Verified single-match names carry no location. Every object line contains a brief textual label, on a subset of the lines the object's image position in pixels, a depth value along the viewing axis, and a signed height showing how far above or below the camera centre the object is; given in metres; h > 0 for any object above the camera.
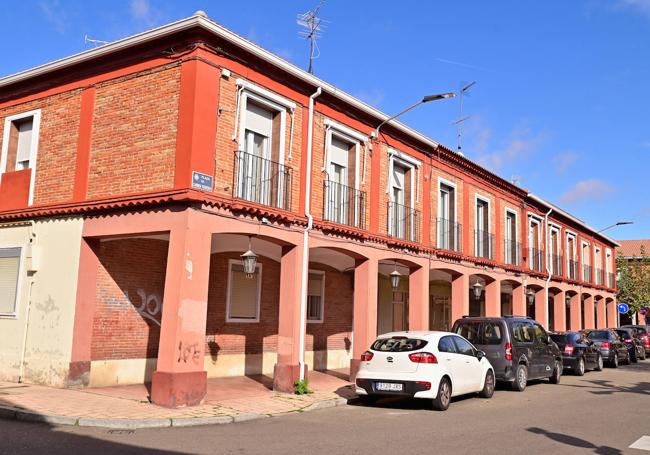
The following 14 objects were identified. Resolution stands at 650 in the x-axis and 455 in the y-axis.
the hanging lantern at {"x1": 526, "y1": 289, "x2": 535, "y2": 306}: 27.77 +1.15
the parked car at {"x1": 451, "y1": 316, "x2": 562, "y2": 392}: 15.16 -0.62
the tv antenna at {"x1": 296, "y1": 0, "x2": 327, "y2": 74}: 17.25 +8.23
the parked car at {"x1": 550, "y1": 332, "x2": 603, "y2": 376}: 20.00 -0.93
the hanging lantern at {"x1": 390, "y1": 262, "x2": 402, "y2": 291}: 17.12 +1.08
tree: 44.06 +3.11
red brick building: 11.90 +2.20
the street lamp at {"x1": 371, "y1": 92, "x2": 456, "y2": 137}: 14.61 +5.41
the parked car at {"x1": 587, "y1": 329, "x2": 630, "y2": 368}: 23.52 -0.86
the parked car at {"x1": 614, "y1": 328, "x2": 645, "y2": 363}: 26.56 -0.84
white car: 11.70 -1.01
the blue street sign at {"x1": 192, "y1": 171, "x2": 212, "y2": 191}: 11.58 +2.48
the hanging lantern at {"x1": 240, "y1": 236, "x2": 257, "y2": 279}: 12.58 +1.05
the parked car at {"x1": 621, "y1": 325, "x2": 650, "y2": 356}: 29.17 -0.52
